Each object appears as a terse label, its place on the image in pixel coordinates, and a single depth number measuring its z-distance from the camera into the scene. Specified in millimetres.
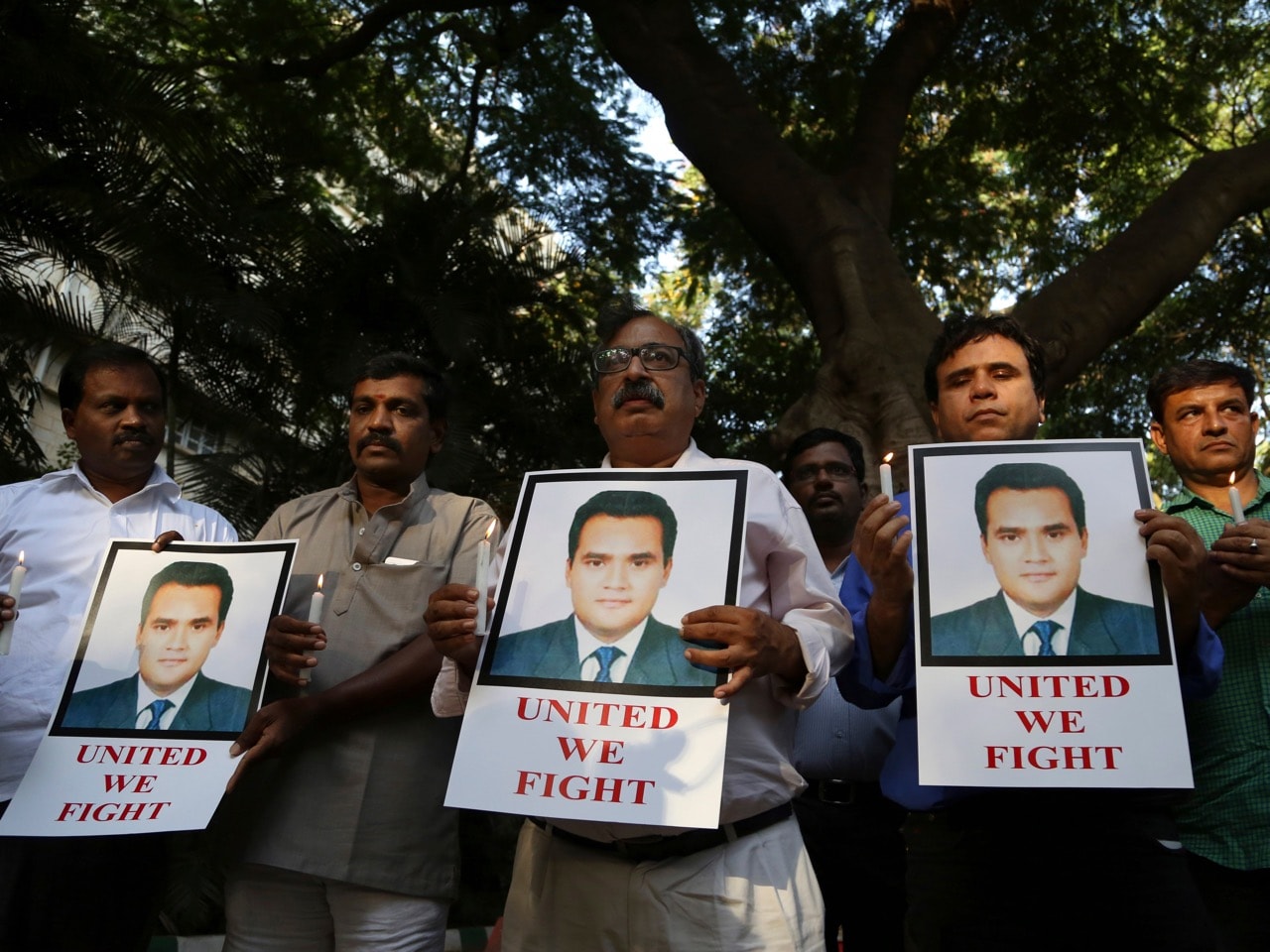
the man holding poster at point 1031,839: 2260
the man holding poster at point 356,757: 2752
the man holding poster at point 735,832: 2330
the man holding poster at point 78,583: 2865
